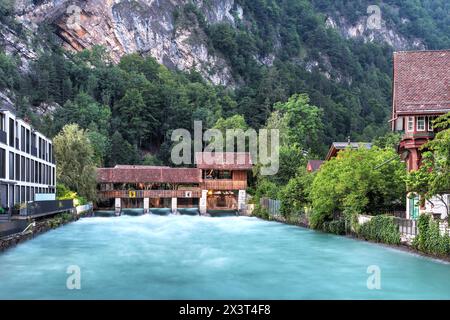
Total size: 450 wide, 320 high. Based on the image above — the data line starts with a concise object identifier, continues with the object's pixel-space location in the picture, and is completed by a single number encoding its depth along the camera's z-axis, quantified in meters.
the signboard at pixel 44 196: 44.10
